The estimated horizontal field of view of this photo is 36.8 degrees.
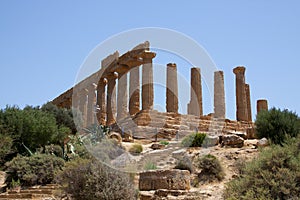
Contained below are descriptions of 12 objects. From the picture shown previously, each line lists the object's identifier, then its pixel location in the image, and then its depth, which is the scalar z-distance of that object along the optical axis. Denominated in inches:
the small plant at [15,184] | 721.0
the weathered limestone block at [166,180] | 600.1
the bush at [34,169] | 731.4
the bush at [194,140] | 912.6
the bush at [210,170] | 669.3
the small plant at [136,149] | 908.1
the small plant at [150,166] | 714.4
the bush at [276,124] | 873.5
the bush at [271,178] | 448.8
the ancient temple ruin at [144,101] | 1222.3
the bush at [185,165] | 695.1
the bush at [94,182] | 528.1
